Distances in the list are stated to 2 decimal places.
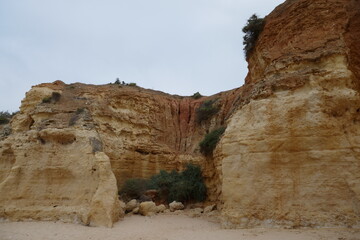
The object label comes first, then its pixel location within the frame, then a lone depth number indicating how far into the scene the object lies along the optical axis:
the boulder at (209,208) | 14.75
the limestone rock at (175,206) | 15.97
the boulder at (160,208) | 15.51
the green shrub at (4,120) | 20.11
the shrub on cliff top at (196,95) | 31.22
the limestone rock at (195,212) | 14.42
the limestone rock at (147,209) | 14.62
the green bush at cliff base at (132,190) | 17.45
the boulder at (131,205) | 15.24
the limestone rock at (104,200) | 11.70
